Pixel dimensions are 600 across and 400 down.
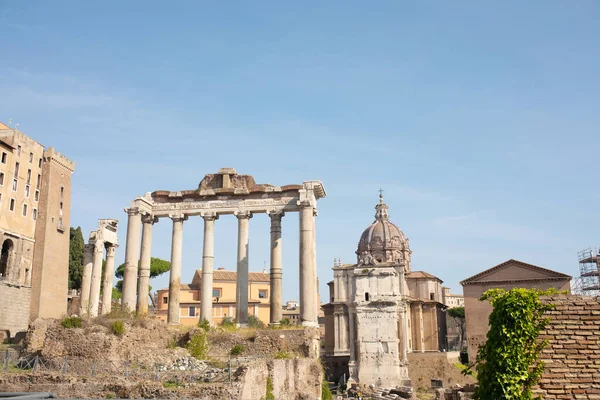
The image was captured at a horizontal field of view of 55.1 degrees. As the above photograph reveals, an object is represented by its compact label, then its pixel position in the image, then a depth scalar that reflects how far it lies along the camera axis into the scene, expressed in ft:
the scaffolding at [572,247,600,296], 165.68
